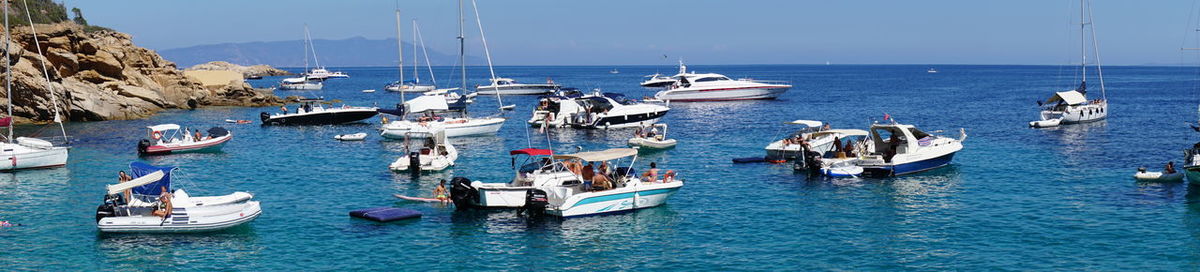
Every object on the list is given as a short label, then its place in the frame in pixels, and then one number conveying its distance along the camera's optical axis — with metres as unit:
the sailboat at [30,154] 46.69
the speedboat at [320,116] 78.44
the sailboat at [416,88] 146.25
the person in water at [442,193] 37.31
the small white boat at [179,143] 56.25
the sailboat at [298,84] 165.25
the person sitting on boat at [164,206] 31.41
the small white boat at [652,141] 58.41
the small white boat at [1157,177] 41.59
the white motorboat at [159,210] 31.38
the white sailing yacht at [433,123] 66.25
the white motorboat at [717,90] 116.56
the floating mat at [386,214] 33.84
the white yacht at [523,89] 142.38
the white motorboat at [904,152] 44.88
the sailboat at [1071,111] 73.50
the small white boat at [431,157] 47.22
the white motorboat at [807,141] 50.06
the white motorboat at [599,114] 74.31
